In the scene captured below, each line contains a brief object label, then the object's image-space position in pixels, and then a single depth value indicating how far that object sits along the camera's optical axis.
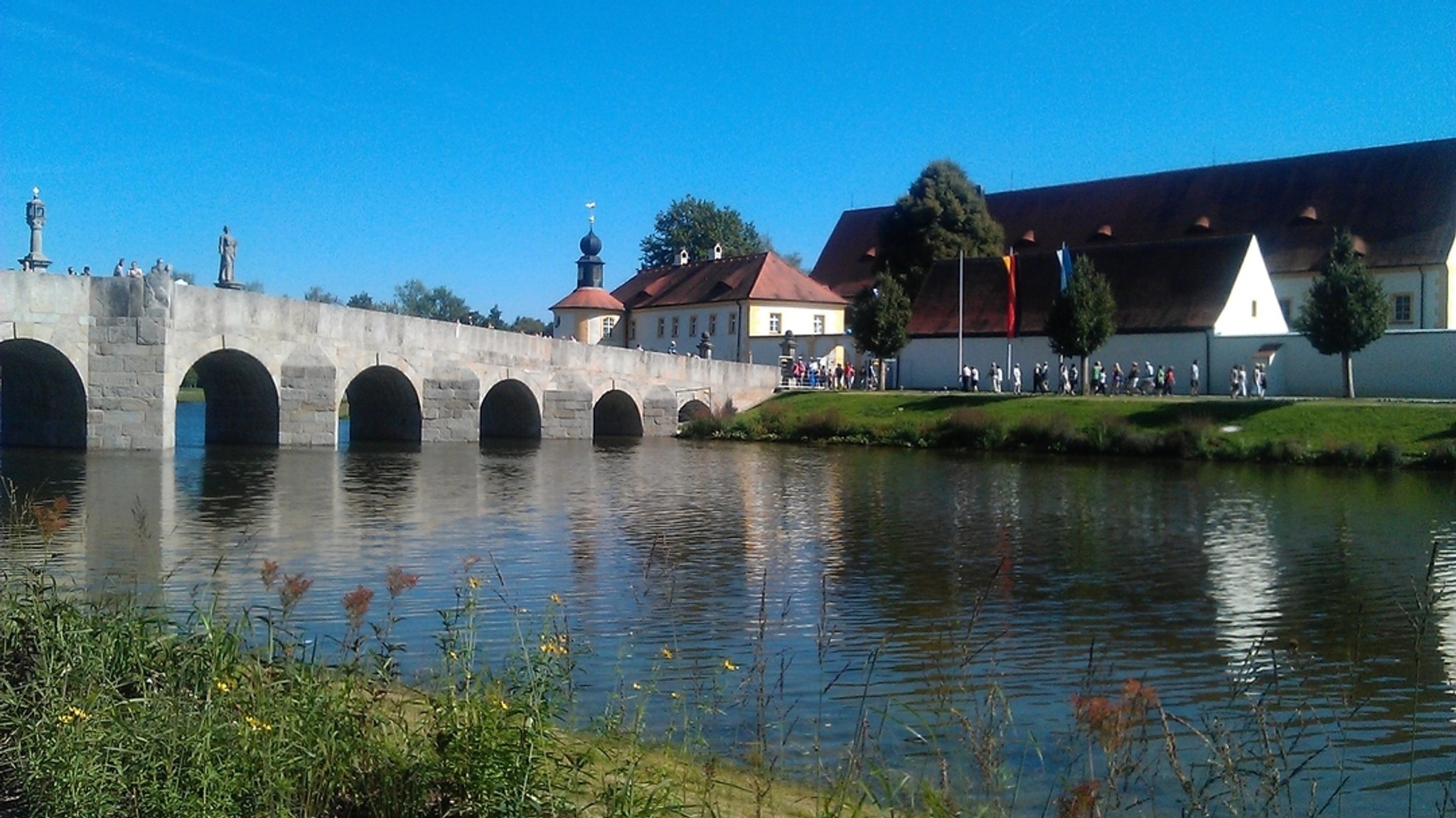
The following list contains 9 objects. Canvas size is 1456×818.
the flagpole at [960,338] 43.88
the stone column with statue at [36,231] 25.02
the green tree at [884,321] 43.72
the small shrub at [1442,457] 26.11
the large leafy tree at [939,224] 53.06
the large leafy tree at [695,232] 81.06
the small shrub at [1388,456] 26.84
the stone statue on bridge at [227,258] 27.72
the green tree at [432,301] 118.25
